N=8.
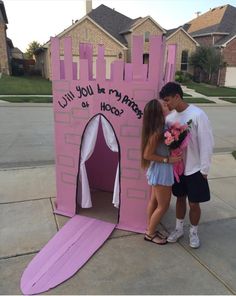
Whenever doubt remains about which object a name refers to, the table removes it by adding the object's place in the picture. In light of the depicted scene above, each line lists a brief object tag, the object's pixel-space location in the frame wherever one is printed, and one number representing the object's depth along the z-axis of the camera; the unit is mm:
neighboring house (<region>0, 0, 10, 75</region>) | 22770
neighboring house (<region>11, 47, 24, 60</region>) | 40293
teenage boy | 2449
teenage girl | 2470
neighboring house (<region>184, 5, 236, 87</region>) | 24480
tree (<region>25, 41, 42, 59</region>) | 39992
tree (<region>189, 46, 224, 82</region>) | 22651
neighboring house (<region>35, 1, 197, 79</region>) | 20894
